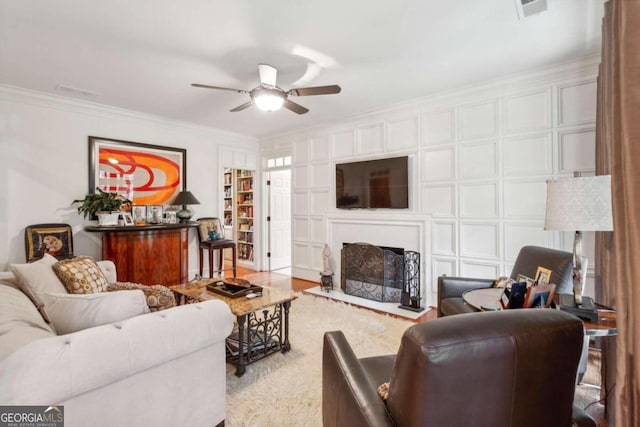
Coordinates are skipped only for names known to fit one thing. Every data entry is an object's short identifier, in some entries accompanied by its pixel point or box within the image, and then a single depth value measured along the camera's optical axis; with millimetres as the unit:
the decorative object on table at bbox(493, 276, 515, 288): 2298
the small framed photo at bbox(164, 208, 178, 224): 4570
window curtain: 555
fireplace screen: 4043
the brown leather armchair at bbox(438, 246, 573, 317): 2172
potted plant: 3707
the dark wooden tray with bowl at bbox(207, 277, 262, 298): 2584
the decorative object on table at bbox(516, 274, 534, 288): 1808
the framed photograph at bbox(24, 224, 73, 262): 3440
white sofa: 1066
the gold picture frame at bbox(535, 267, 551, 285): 1862
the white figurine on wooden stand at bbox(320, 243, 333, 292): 4539
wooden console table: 3705
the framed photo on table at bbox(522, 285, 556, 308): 1620
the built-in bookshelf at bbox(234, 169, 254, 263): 6480
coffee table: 2270
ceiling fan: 2697
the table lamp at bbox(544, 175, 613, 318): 1491
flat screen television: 4039
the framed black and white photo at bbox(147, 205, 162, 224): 4375
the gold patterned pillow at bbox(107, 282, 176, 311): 2158
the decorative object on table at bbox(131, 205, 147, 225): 4263
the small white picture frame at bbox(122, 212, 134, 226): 4059
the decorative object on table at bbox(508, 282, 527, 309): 1692
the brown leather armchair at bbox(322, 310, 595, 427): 776
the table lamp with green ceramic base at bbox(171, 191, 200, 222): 4570
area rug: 1839
